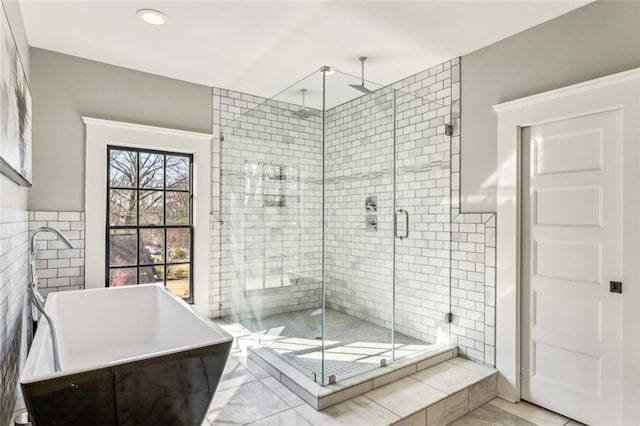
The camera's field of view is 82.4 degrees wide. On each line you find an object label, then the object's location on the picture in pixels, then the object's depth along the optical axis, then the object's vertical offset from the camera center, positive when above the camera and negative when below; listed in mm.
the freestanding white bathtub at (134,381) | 1464 -776
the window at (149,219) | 3658 -60
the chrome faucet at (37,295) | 2311 -563
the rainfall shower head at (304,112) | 3100 +902
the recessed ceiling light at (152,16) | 2676 +1477
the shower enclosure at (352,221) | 3178 -55
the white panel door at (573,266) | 2359 -340
